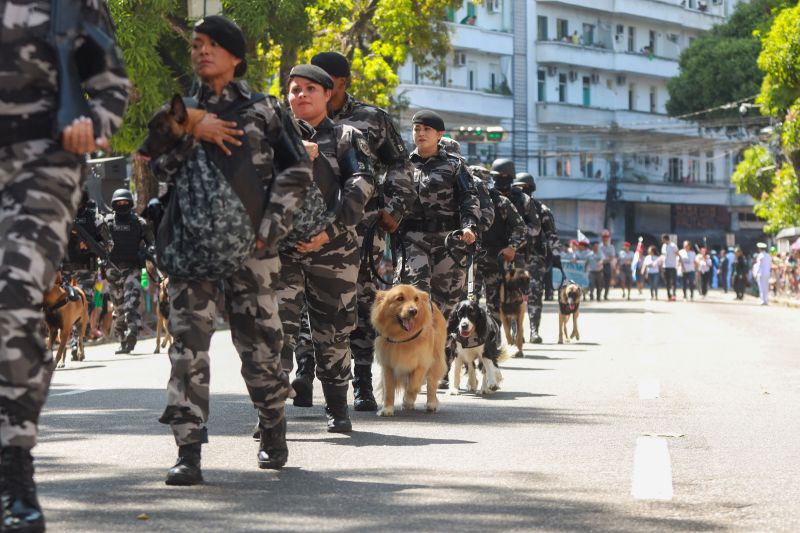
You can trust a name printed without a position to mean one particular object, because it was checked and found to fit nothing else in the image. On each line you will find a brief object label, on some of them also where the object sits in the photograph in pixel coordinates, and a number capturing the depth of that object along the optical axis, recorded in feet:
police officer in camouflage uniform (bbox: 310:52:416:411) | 30.94
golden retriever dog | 33.01
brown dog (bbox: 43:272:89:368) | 51.93
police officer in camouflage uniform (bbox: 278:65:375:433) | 28.02
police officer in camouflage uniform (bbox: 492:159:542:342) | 55.47
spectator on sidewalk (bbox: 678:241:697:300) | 163.02
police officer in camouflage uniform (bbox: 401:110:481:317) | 38.73
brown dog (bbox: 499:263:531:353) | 57.98
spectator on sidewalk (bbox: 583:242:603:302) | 160.15
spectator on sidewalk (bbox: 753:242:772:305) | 155.22
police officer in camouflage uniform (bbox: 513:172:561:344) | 62.80
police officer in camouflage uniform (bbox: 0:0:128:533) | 16.90
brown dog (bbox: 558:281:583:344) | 70.64
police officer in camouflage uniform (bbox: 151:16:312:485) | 21.44
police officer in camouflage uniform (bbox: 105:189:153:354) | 67.36
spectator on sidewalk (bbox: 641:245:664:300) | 160.04
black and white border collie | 39.99
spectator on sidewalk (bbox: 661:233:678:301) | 155.43
